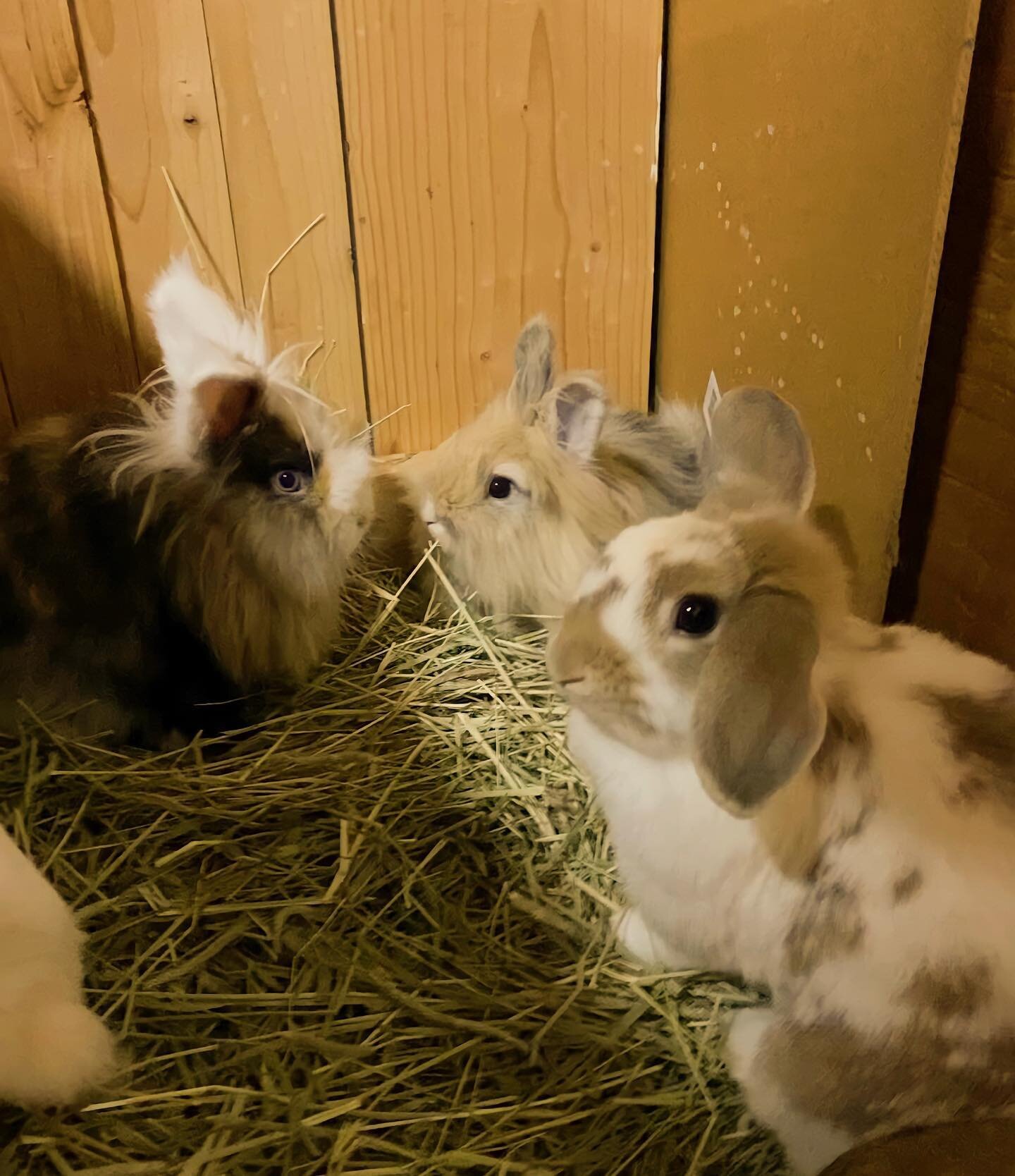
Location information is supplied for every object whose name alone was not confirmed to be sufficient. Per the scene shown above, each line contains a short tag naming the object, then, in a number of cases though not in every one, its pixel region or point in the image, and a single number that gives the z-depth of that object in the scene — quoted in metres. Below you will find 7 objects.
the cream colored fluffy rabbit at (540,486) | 0.63
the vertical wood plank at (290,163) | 0.63
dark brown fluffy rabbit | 0.55
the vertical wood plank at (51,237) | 0.60
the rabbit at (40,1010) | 0.39
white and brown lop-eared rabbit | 0.39
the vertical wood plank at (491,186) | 0.67
